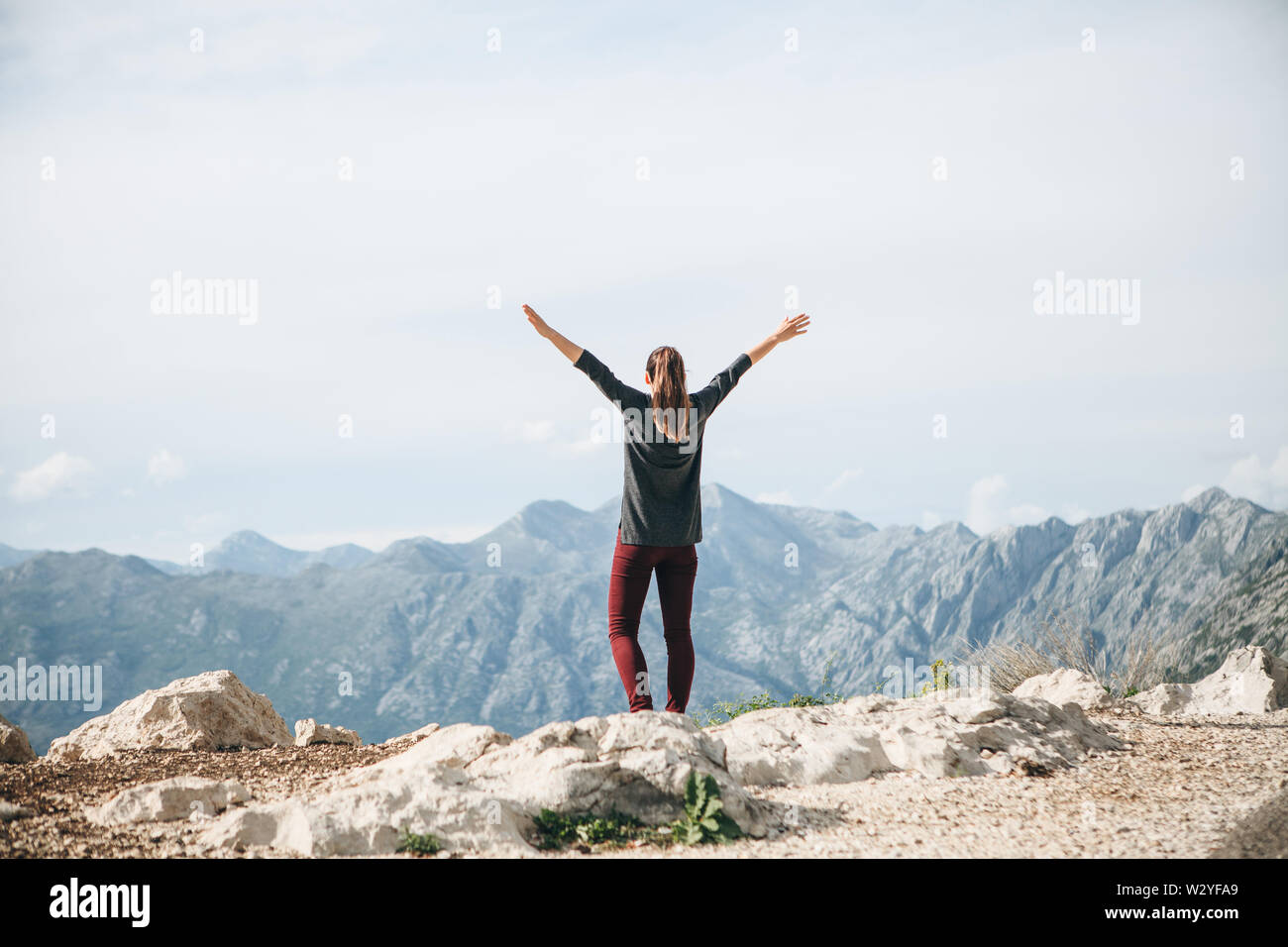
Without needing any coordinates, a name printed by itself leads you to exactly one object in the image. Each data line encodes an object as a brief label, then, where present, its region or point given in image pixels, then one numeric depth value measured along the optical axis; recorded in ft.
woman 20.01
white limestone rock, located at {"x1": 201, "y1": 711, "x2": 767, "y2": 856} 16.15
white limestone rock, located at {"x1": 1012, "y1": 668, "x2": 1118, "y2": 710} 29.33
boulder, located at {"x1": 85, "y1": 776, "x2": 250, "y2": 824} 18.43
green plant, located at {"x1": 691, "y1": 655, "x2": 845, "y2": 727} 29.09
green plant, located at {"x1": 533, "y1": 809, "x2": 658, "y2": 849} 16.76
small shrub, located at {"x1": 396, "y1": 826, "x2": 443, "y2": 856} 15.78
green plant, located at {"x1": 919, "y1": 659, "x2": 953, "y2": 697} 30.91
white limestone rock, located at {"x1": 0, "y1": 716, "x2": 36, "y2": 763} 24.29
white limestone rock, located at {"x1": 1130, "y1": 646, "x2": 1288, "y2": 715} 31.17
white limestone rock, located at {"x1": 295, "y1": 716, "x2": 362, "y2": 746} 27.63
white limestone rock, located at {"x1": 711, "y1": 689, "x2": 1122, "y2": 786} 21.38
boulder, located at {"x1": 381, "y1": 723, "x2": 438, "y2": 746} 26.96
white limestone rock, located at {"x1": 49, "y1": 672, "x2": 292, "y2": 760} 27.32
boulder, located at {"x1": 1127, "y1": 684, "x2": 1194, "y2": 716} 31.09
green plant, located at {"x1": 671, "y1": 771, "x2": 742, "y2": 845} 16.71
